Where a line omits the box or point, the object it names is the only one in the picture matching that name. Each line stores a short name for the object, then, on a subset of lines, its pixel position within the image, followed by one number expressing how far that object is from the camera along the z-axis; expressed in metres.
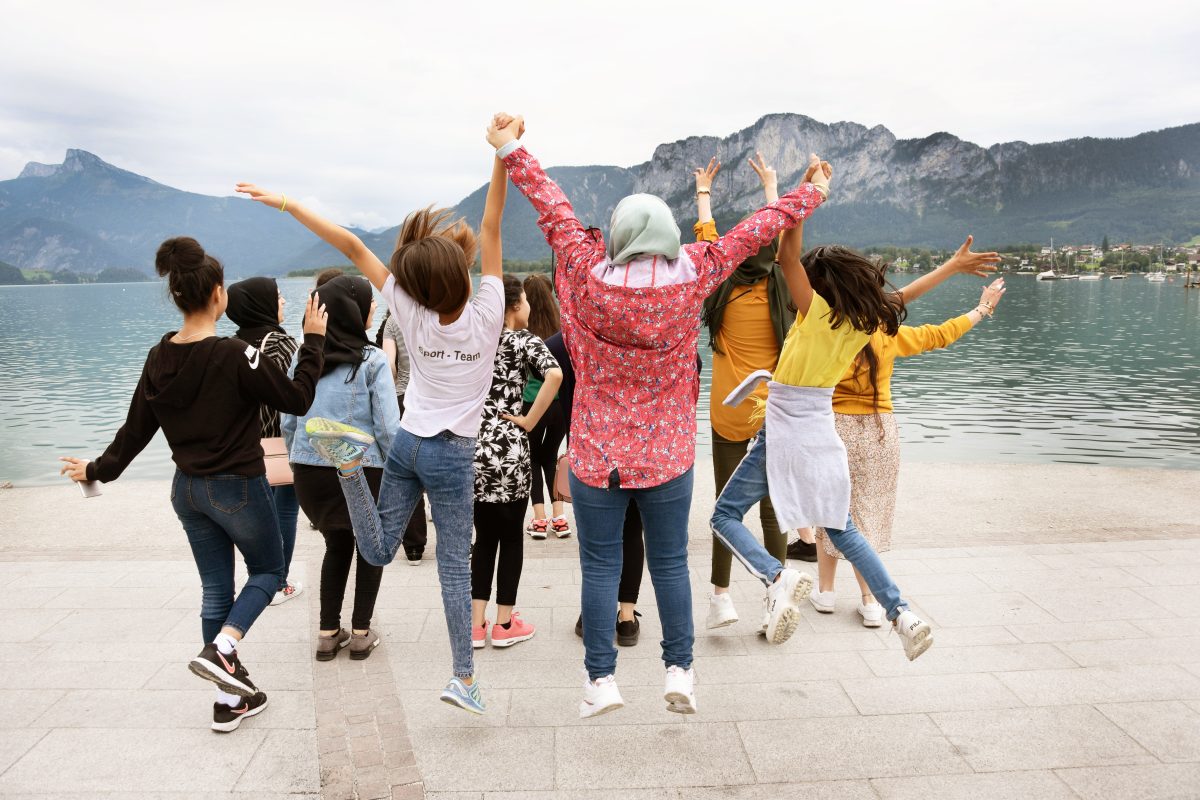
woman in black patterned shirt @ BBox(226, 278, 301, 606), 3.91
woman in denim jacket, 3.84
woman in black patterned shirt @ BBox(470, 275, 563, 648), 3.77
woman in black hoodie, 3.06
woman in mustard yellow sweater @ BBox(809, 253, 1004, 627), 4.23
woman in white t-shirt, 2.95
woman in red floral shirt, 2.57
